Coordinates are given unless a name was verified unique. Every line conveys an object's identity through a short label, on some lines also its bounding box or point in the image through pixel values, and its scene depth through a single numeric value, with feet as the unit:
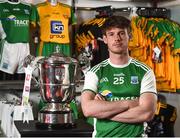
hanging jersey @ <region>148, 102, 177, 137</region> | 11.59
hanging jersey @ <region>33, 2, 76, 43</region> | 12.12
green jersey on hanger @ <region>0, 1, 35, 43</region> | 11.53
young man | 6.53
